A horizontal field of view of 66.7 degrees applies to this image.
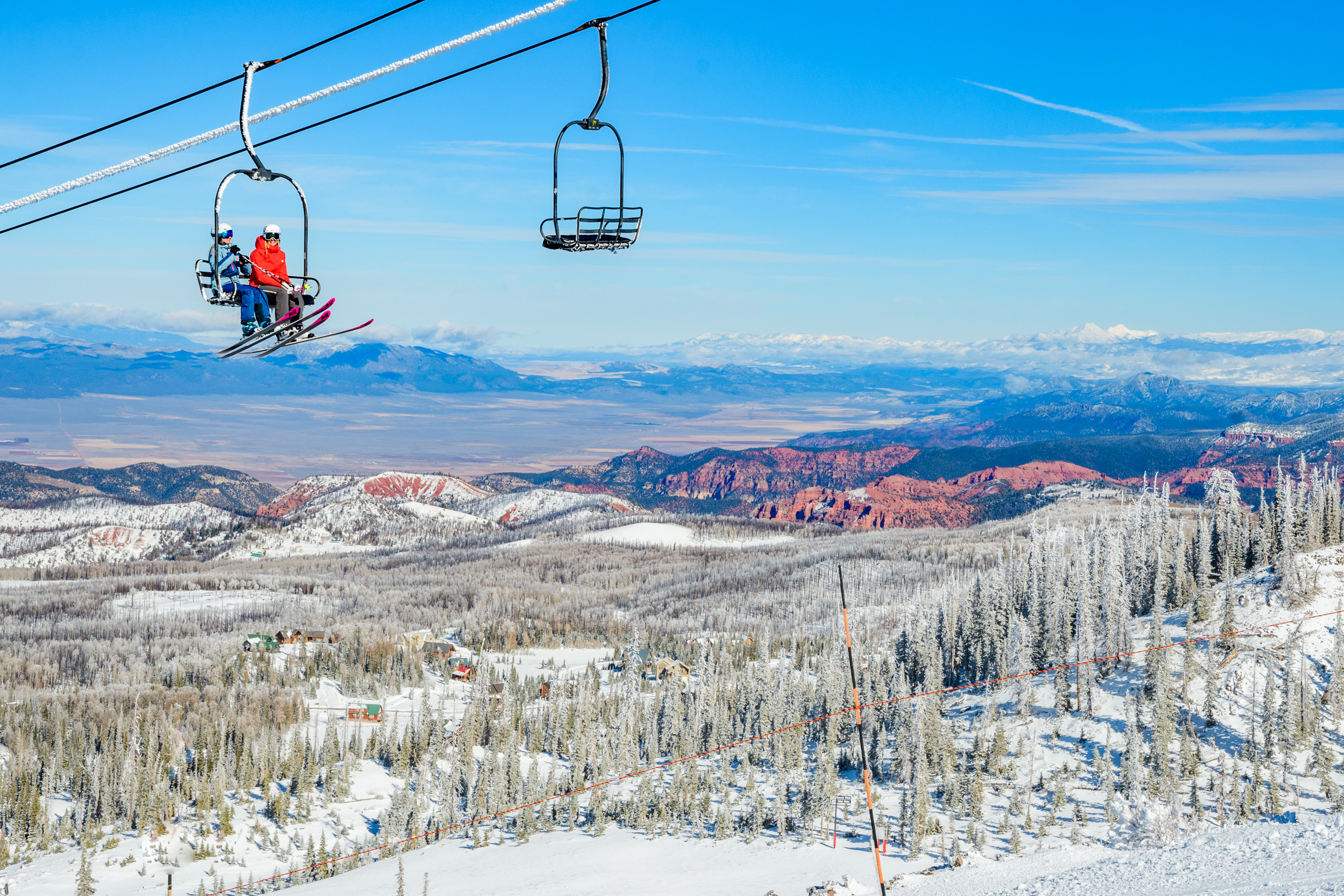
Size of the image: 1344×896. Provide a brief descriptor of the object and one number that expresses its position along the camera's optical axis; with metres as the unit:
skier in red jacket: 18.30
